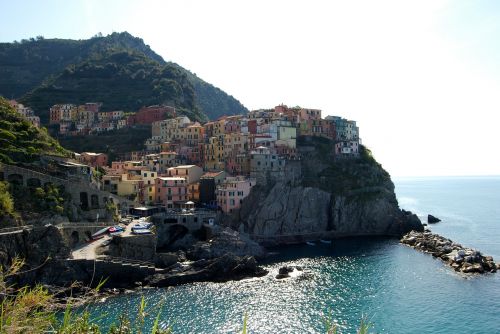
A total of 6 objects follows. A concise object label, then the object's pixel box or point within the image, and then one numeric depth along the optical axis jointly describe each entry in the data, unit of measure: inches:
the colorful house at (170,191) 3319.4
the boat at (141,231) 2424.1
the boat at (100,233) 2391.1
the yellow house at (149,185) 3324.3
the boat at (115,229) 2437.3
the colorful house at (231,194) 3277.6
